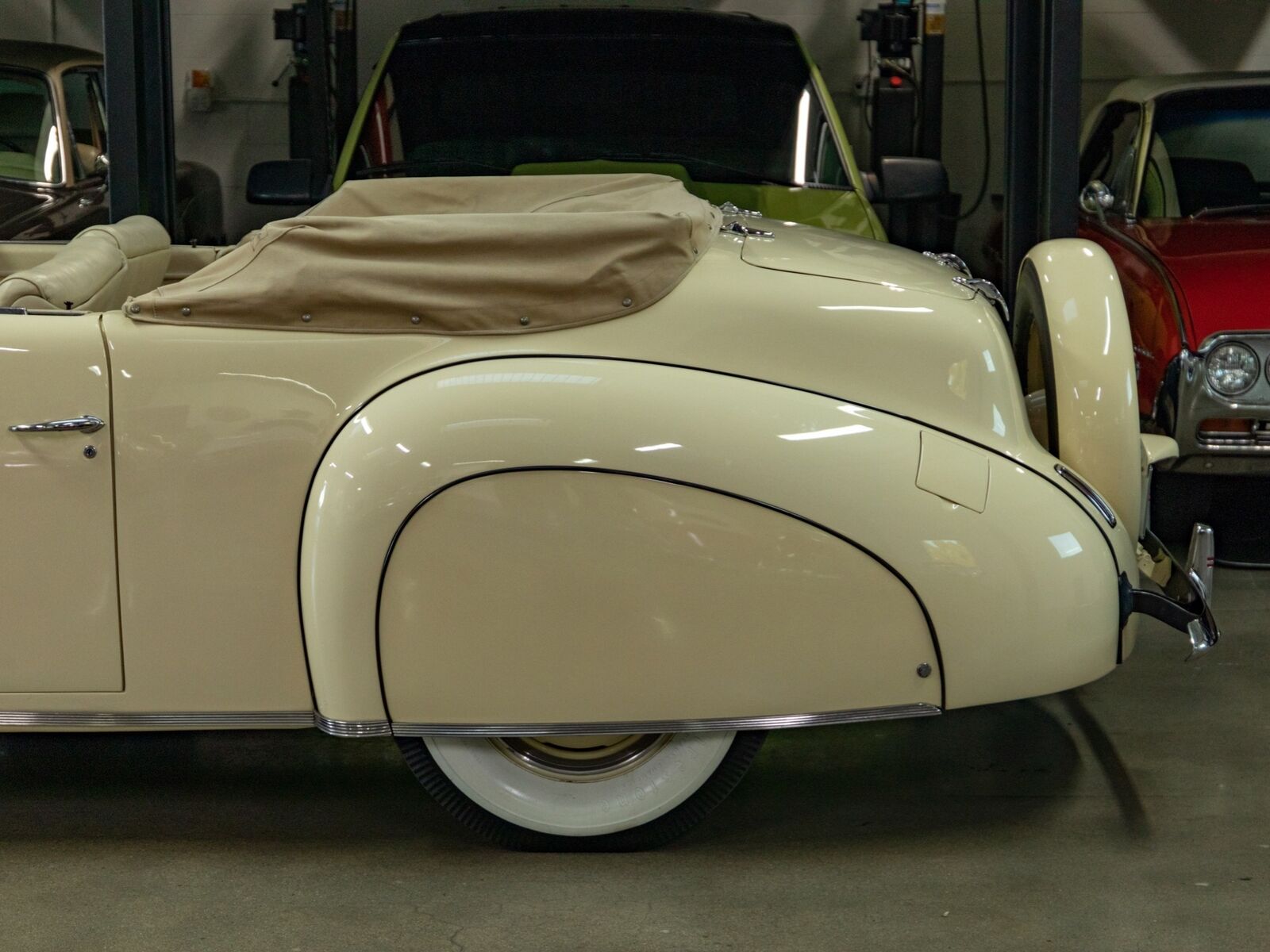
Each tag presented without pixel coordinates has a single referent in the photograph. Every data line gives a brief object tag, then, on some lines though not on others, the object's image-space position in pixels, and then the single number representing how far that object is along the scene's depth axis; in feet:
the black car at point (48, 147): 19.04
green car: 14.11
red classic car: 13.30
